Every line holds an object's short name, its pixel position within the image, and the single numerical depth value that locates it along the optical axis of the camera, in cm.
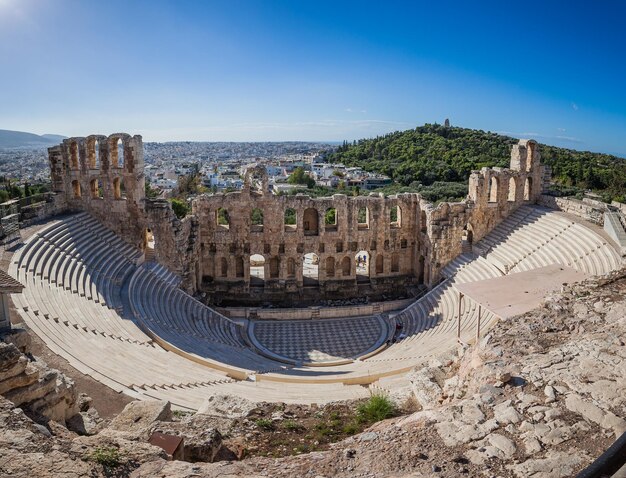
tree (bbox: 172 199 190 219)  4397
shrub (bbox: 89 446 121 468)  602
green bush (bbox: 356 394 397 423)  1020
